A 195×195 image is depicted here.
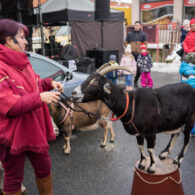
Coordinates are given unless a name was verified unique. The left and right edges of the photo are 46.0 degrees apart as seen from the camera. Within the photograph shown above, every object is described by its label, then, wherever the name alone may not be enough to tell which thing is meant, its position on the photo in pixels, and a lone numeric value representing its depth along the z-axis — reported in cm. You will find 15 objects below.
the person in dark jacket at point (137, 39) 909
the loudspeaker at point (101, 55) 1050
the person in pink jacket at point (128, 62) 796
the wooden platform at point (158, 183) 262
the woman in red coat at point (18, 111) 192
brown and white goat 423
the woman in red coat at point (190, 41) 485
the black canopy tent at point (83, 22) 1043
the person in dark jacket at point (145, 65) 817
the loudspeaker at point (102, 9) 1005
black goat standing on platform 274
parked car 469
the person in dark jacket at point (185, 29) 796
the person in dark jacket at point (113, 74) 738
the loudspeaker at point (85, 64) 894
